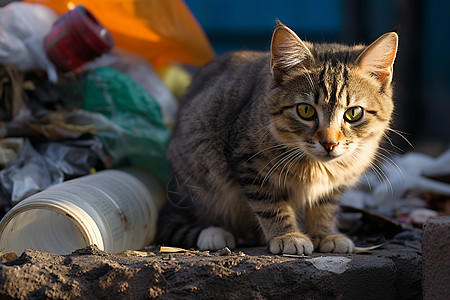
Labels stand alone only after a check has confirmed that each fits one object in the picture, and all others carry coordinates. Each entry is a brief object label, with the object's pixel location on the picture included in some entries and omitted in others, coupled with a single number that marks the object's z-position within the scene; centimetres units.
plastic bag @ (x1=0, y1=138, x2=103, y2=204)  250
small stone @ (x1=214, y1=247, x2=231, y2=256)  204
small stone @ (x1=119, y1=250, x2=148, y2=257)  208
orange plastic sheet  354
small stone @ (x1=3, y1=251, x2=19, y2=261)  196
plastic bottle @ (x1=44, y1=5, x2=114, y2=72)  302
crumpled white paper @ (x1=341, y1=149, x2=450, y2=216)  339
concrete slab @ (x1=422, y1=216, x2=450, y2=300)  165
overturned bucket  205
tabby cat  212
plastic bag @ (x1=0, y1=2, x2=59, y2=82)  293
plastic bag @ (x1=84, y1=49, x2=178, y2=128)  366
